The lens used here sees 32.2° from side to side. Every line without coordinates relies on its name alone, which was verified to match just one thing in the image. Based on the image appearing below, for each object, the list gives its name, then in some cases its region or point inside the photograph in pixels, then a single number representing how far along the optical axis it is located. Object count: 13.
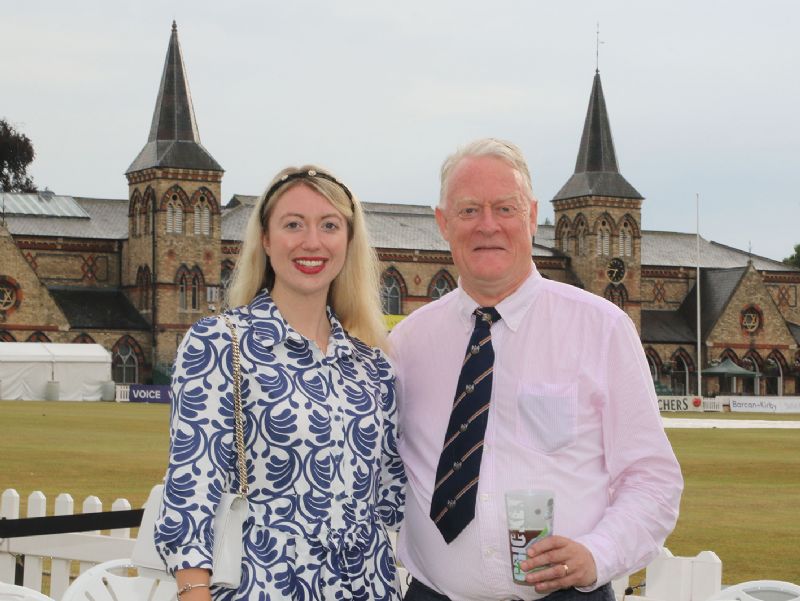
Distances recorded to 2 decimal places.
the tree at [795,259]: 108.19
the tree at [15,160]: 80.88
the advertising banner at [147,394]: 54.47
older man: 3.84
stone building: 64.31
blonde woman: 3.81
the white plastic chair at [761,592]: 3.88
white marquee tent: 50.94
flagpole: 67.35
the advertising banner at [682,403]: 57.56
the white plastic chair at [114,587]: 4.66
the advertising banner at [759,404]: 59.60
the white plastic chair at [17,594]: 4.06
